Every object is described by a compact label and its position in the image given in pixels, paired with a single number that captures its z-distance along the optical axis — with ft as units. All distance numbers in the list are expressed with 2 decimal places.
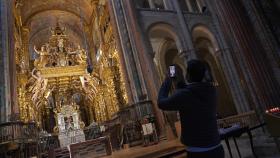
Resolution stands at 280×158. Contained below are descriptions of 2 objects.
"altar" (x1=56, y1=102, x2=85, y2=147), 48.96
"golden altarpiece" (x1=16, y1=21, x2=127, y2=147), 48.29
